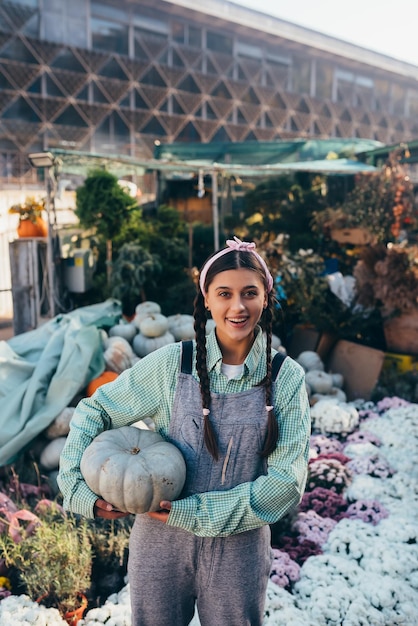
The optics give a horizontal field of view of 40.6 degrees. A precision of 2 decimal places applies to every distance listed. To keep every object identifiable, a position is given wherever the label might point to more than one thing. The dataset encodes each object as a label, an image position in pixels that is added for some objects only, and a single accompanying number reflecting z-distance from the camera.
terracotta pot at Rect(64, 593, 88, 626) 2.90
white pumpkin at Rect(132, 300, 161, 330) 6.69
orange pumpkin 5.34
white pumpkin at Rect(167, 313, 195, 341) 6.65
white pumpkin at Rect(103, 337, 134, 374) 5.73
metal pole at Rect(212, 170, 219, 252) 8.36
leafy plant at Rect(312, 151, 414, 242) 7.90
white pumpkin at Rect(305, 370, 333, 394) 6.22
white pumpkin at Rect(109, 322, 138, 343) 6.44
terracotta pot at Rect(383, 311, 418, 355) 6.61
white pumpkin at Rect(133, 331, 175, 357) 6.30
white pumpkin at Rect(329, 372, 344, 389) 6.62
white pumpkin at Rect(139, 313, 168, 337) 6.32
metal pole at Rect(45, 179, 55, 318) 8.15
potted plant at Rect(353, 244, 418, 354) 6.41
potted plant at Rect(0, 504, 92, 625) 2.99
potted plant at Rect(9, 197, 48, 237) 8.88
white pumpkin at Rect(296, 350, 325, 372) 6.74
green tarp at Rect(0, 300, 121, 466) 4.69
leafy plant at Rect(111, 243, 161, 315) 8.29
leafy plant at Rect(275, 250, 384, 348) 7.02
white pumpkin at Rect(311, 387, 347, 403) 6.11
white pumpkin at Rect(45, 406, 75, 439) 4.82
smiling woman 1.79
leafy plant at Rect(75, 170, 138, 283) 8.66
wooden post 8.61
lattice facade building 22.19
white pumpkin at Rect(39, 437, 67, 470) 4.66
